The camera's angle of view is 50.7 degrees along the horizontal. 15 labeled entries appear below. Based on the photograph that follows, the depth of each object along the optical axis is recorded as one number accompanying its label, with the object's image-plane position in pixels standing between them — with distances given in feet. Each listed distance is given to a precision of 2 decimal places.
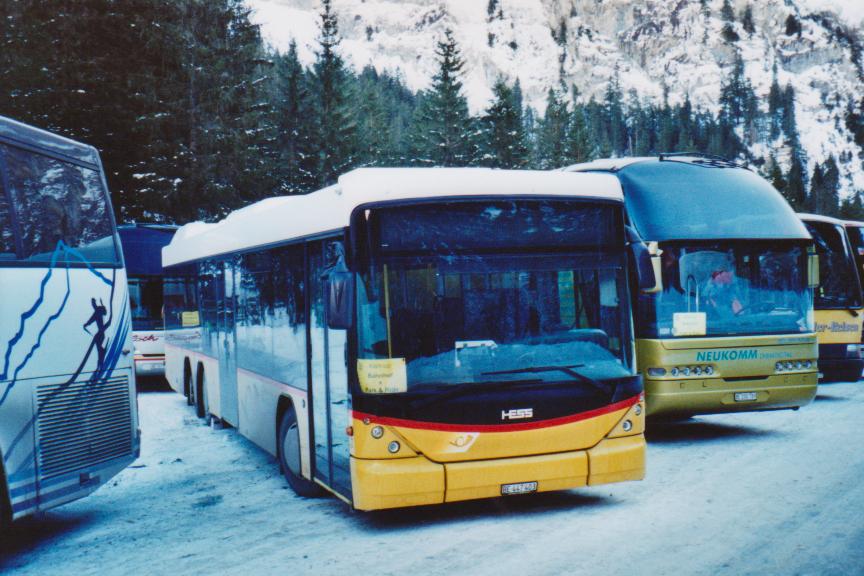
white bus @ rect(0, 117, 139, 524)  22.11
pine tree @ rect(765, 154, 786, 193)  367.25
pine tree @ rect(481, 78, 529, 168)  204.21
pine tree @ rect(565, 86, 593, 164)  257.75
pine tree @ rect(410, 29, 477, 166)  193.36
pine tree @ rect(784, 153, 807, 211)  406.54
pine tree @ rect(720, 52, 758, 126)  648.38
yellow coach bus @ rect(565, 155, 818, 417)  34.30
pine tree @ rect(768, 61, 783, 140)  650.84
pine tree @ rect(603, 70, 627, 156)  557.00
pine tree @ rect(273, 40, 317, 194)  172.76
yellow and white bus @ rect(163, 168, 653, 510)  21.97
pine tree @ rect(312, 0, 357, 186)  175.73
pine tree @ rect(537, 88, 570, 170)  261.03
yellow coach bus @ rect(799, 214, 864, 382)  51.75
